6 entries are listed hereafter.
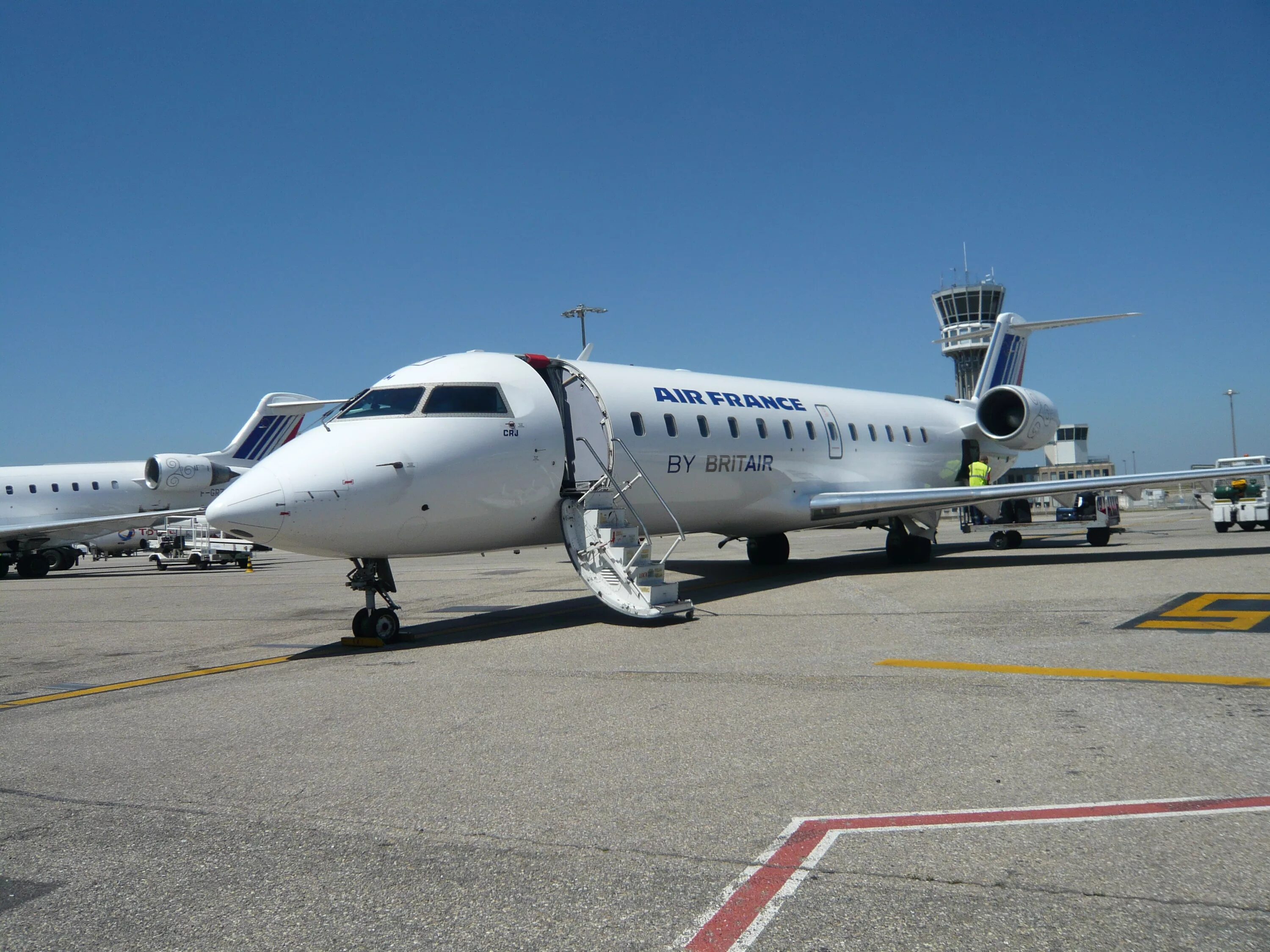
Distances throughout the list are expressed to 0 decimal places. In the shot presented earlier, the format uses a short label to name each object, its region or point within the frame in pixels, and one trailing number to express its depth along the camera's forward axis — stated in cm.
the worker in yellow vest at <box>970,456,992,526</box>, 2108
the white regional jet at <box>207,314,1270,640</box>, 1023
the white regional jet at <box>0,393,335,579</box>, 2878
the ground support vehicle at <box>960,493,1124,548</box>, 2172
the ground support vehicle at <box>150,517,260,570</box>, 3216
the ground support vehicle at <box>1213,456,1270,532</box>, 2734
